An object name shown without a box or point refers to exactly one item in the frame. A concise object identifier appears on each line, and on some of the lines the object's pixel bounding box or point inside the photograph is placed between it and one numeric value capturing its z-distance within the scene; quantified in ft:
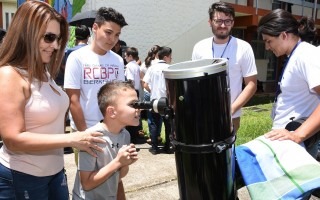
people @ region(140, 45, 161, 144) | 18.16
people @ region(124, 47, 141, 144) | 18.67
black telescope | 4.06
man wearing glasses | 9.11
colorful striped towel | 4.24
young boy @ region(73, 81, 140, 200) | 5.44
